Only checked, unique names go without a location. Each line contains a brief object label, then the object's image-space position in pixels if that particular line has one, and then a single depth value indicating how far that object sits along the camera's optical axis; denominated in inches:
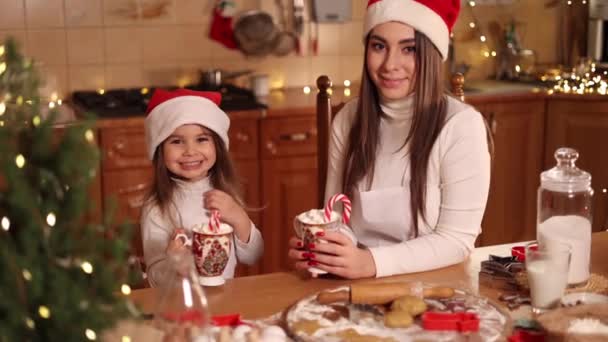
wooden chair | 95.2
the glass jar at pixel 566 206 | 65.8
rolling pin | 58.9
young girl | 78.7
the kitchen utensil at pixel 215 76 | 144.1
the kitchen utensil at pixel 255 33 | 148.5
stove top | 129.9
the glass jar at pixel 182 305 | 46.4
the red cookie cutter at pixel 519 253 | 69.0
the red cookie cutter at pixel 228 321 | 56.7
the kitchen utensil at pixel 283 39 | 151.3
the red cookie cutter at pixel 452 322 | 55.2
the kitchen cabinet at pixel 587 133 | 146.5
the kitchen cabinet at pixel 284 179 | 134.1
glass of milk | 60.1
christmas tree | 35.6
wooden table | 61.4
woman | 76.5
